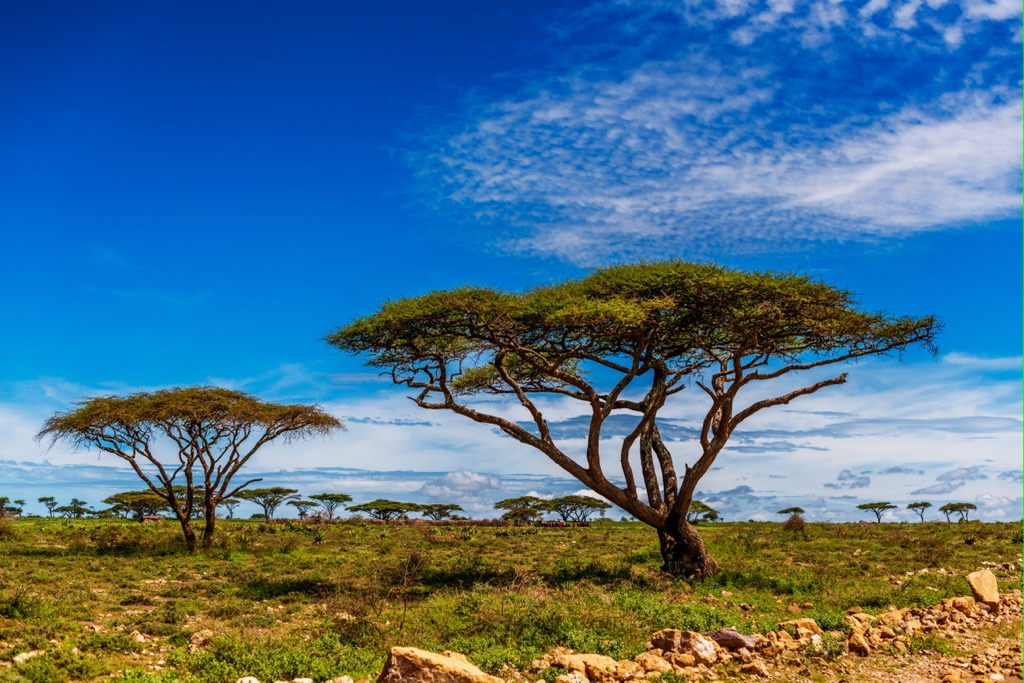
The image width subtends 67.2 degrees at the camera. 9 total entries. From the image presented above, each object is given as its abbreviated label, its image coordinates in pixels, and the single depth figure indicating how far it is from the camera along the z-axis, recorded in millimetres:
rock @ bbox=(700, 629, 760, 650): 9578
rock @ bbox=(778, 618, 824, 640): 10766
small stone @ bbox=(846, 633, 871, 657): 10031
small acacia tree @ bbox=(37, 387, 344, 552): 25453
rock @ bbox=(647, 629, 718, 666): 9047
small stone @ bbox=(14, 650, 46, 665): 9203
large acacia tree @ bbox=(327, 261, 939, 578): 18188
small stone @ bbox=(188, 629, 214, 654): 10586
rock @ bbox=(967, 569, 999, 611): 13594
